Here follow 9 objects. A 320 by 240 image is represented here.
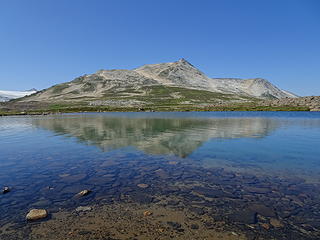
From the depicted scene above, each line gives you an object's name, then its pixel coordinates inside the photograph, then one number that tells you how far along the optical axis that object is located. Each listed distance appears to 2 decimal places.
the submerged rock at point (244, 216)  9.45
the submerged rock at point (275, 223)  9.07
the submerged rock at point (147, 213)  10.06
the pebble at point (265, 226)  8.90
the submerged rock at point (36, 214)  9.82
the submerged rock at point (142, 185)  13.70
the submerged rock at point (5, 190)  12.82
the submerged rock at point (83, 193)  12.29
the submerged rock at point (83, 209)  10.55
